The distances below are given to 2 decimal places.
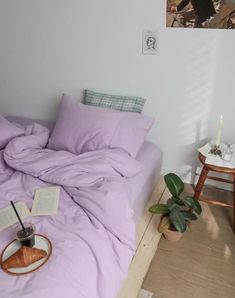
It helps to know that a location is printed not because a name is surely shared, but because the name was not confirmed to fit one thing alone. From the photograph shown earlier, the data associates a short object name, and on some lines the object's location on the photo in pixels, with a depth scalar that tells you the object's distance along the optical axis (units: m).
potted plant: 1.64
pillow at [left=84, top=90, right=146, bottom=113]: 2.10
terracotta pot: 1.72
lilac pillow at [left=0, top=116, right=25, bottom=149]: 1.93
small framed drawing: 1.93
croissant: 1.08
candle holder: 1.81
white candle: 1.80
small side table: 1.75
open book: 1.33
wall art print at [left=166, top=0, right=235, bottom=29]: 1.69
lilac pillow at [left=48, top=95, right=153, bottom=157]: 1.81
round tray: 1.08
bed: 1.08
